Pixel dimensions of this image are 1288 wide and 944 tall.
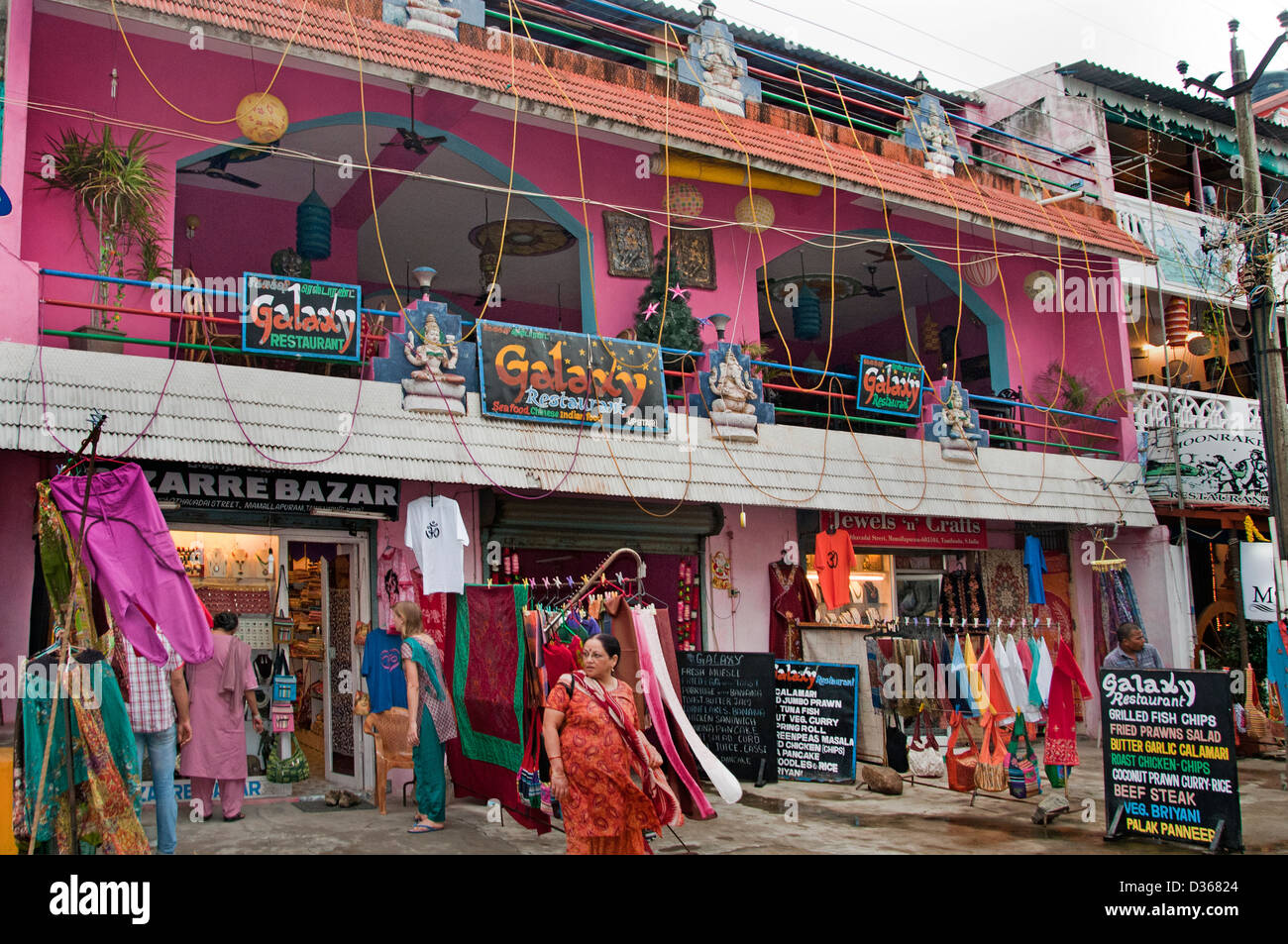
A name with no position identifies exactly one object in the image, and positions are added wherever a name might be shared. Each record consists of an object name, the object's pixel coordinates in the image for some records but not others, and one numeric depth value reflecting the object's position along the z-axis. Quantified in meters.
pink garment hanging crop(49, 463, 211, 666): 6.13
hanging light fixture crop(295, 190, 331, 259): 12.32
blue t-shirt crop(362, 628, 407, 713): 9.06
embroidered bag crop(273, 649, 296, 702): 9.86
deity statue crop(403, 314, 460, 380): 10.01
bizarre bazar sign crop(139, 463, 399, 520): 9.12
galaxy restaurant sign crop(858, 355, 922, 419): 13.23
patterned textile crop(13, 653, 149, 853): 5.86
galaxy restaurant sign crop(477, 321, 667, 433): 10.45
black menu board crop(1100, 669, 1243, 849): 8.02
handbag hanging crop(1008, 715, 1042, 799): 10.11
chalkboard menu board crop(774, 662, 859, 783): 10.02
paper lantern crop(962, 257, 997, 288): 16.17
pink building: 9.08
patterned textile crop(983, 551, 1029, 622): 15.40
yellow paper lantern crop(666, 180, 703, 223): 13.03
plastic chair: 9.14
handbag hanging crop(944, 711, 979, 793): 10.29
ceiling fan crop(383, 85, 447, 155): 11.33
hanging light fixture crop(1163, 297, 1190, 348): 17.52
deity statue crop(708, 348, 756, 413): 11.94
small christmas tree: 12.10
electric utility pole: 12.12
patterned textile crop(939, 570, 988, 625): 15.02
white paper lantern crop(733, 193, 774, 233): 13.36
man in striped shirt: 6.64
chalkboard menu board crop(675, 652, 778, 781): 10.02
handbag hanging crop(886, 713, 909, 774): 10.97
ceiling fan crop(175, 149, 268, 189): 11.74
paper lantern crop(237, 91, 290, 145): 9.74
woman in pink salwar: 8.70
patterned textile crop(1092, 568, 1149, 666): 15.24
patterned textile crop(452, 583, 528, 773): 8.27
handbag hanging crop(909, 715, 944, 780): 11.18
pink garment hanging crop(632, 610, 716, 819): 7.72
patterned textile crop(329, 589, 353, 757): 10.36
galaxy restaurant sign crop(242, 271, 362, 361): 9.09
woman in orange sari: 5.96
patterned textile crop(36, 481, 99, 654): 6.12
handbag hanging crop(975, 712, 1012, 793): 10.16
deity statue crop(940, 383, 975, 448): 13.86
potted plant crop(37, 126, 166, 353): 8.82
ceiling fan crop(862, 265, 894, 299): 17.88
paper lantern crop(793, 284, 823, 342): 15.95
